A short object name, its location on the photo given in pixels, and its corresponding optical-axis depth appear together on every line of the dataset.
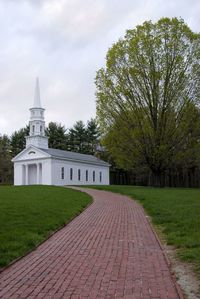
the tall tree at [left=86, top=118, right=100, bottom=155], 90.16
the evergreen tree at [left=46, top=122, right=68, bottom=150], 88.62
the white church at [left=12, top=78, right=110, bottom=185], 53.84
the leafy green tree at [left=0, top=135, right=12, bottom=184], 76.25
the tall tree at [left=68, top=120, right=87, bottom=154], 89.94
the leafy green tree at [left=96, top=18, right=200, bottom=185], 37.25
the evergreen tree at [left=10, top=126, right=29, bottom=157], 87.56
